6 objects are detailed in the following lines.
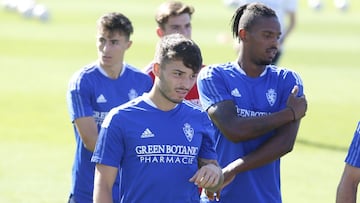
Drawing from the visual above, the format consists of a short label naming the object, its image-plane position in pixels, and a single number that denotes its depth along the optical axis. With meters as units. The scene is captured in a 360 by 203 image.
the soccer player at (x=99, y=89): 17.39
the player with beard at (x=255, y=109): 14.98
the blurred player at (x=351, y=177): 13.16
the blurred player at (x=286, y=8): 33.66
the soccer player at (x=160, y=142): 12.96
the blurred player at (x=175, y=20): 20.11
